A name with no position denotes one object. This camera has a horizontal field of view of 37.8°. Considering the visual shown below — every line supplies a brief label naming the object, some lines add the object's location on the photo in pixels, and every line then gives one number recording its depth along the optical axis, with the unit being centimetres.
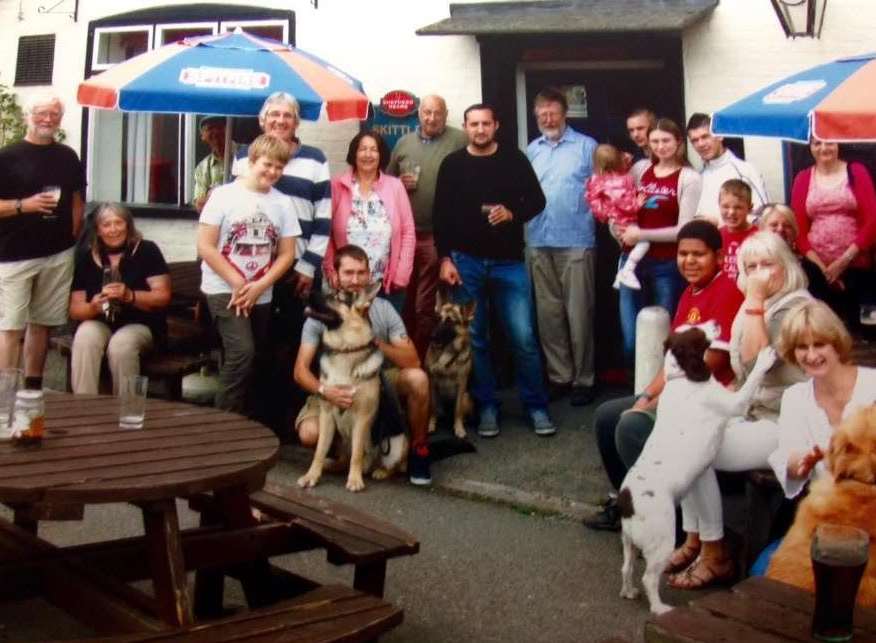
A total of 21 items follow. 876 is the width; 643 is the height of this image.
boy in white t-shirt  720
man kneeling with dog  682
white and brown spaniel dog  494
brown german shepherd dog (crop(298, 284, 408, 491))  679
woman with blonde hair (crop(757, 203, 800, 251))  666
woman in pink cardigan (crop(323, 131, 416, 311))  768
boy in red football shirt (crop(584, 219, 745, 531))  565
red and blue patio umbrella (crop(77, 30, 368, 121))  783
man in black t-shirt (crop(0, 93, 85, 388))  785
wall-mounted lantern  830
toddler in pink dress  776
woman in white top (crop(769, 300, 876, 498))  473
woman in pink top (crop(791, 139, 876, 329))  738
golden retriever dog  389
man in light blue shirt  844
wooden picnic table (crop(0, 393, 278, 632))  396
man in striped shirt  750
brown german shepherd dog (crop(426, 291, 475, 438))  773
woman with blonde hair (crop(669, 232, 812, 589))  527
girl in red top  769
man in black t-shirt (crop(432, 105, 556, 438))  785
